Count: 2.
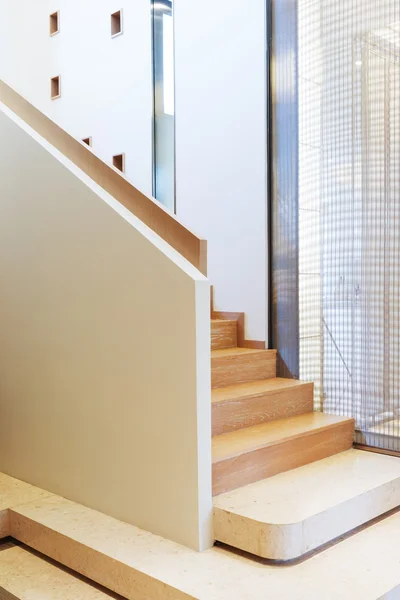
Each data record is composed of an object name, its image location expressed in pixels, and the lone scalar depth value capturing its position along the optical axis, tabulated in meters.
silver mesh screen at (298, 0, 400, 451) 3.09
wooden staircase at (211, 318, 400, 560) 2.21
